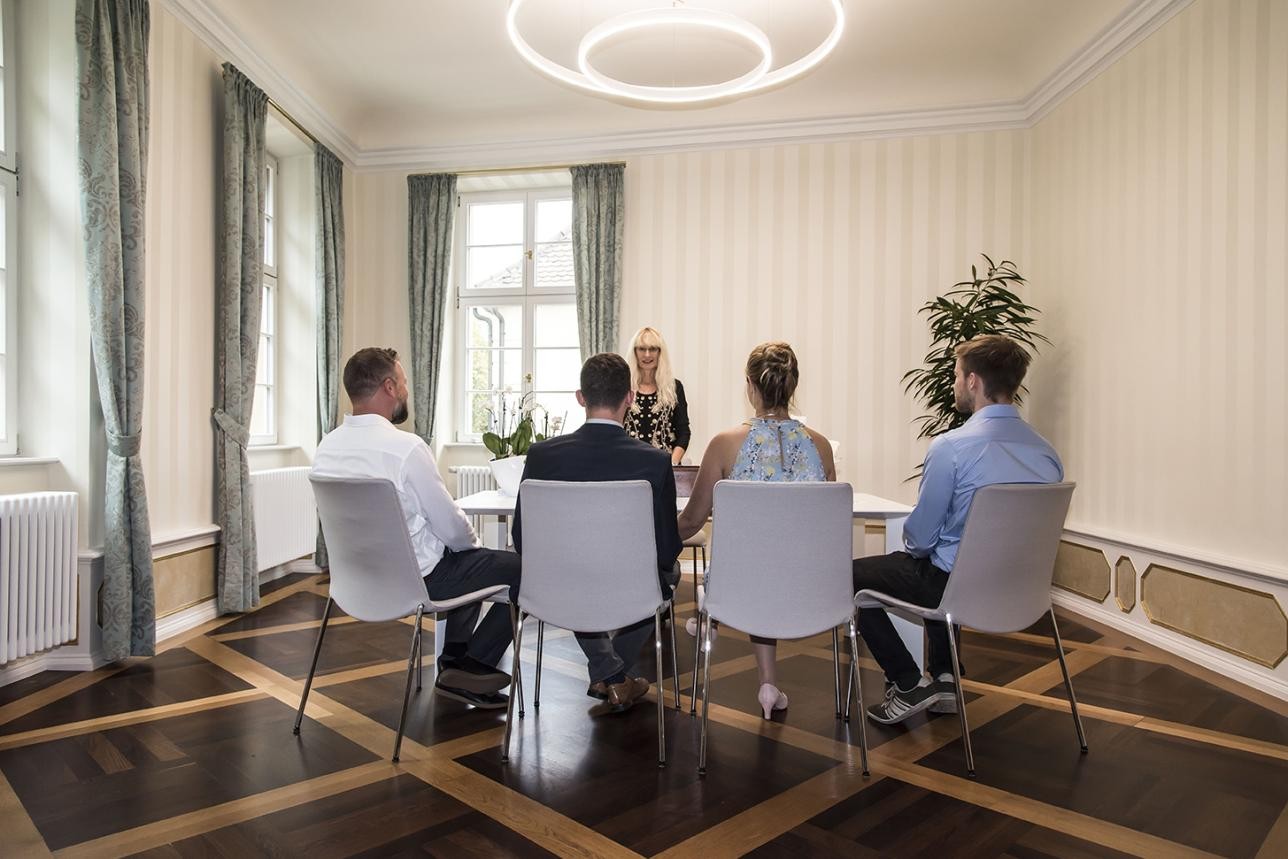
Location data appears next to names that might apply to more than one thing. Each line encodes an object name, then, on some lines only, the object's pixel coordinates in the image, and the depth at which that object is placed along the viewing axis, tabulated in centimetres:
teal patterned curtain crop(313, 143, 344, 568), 562
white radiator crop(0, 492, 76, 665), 296
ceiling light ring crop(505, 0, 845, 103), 347
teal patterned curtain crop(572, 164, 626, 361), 593
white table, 293
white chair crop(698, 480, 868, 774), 220
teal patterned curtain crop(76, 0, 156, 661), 332
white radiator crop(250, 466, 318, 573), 482
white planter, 319
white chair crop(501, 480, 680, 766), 226
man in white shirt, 257
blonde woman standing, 423
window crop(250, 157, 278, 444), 544
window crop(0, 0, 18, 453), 337
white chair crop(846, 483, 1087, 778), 227
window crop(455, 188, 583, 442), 638
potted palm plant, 484
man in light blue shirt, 248
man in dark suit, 244
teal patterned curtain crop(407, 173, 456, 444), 616
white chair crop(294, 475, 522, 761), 232
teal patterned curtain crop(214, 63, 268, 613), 432
